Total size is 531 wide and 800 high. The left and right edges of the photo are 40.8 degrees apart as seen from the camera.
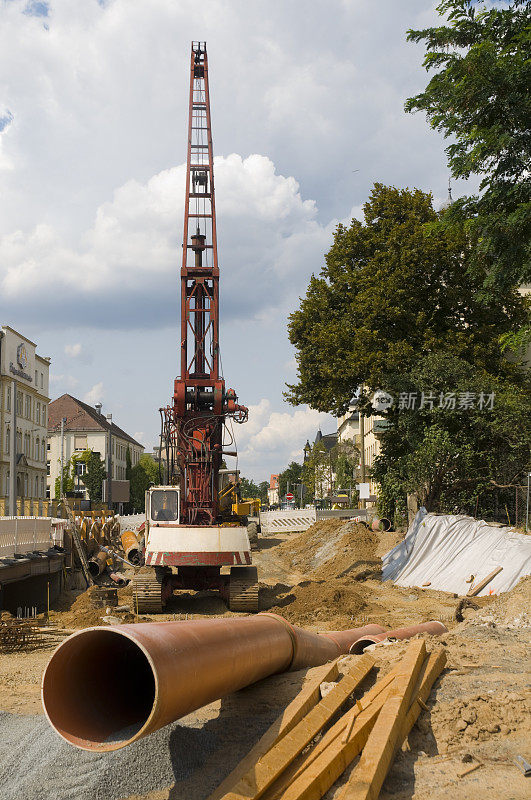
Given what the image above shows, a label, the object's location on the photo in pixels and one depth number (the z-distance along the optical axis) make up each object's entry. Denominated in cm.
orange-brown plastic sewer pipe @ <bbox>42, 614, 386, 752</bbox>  431
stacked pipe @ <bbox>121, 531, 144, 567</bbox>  2413
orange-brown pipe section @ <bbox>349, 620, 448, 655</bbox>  816
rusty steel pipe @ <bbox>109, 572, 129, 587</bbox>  1930
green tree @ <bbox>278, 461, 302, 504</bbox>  13288
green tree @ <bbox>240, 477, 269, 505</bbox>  15775
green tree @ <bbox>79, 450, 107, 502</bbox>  7862
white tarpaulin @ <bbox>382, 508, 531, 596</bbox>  1451
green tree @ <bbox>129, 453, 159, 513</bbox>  8988
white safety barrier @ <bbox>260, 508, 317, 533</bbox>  4712
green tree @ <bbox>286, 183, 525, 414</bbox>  2409
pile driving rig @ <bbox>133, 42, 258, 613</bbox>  1382
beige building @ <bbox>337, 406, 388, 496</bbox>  2644
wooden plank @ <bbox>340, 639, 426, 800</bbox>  412
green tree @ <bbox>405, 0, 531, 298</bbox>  1393
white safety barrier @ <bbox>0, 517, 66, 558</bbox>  1591
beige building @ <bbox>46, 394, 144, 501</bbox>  9288
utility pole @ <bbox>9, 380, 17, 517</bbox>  2369
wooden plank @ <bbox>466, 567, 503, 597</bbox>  1474
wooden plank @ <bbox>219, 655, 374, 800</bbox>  424
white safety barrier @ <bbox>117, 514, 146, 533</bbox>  4059
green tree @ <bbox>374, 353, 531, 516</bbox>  2205
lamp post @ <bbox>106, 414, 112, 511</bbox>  3843
